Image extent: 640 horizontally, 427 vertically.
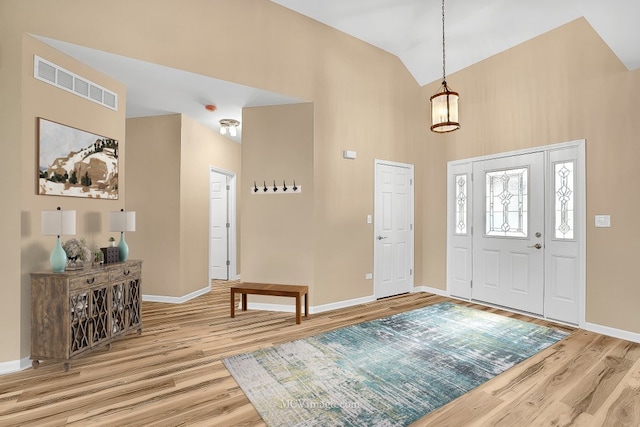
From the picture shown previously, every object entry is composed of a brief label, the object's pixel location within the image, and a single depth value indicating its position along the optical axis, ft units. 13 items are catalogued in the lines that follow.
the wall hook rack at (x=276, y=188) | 14.90
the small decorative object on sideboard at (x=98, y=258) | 10.66
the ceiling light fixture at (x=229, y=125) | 17.16
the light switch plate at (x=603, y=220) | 12.01
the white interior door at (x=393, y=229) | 16.93
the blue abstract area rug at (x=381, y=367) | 7.38
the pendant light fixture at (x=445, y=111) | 10.75
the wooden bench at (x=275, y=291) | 13.17
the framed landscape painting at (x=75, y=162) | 9.85
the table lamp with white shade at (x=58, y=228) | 9.08
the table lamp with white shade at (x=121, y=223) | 11.67
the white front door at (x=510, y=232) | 14.10
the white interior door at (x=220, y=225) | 21.42
